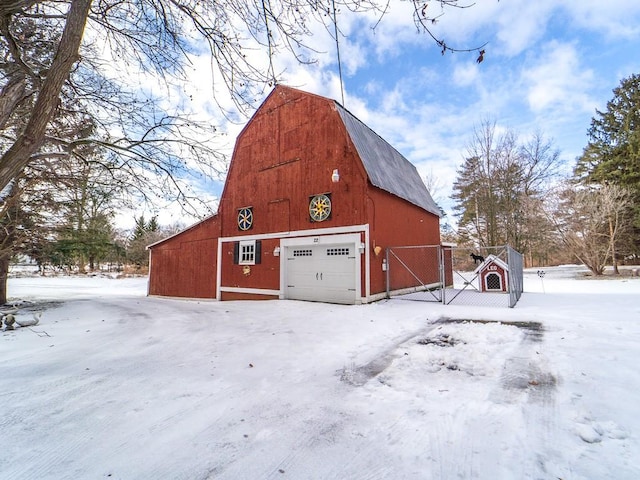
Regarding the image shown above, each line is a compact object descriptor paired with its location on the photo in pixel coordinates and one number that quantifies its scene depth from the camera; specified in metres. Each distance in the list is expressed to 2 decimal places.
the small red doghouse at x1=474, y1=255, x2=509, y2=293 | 11.30
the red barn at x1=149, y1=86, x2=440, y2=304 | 9.10
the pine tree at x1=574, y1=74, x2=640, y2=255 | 20.39
